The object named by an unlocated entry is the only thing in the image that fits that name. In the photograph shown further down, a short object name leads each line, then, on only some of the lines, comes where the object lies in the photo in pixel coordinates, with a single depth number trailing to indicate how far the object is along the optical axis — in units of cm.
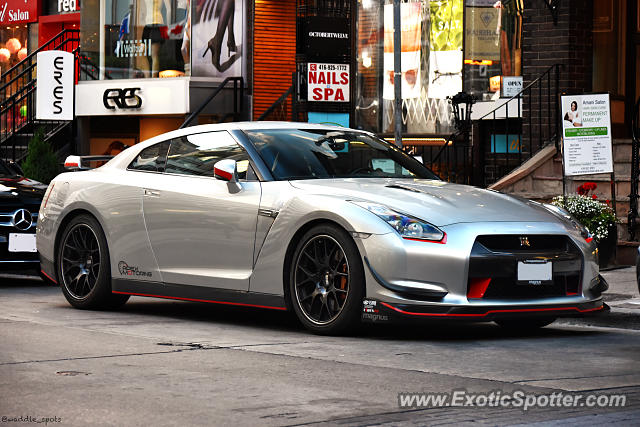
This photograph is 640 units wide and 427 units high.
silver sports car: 794
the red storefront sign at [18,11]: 3219
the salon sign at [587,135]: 1376
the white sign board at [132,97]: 2478
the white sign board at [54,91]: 1923
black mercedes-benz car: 1227
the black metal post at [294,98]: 2327
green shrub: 1953
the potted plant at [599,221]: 1303
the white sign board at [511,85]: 1942
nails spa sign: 1745
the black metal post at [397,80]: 1485
